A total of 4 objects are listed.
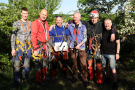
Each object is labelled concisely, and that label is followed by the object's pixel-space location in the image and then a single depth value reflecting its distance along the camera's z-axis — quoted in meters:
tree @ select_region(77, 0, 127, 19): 8.32
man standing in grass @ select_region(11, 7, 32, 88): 4.06
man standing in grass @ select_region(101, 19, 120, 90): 4.07
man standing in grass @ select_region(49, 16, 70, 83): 4.54
